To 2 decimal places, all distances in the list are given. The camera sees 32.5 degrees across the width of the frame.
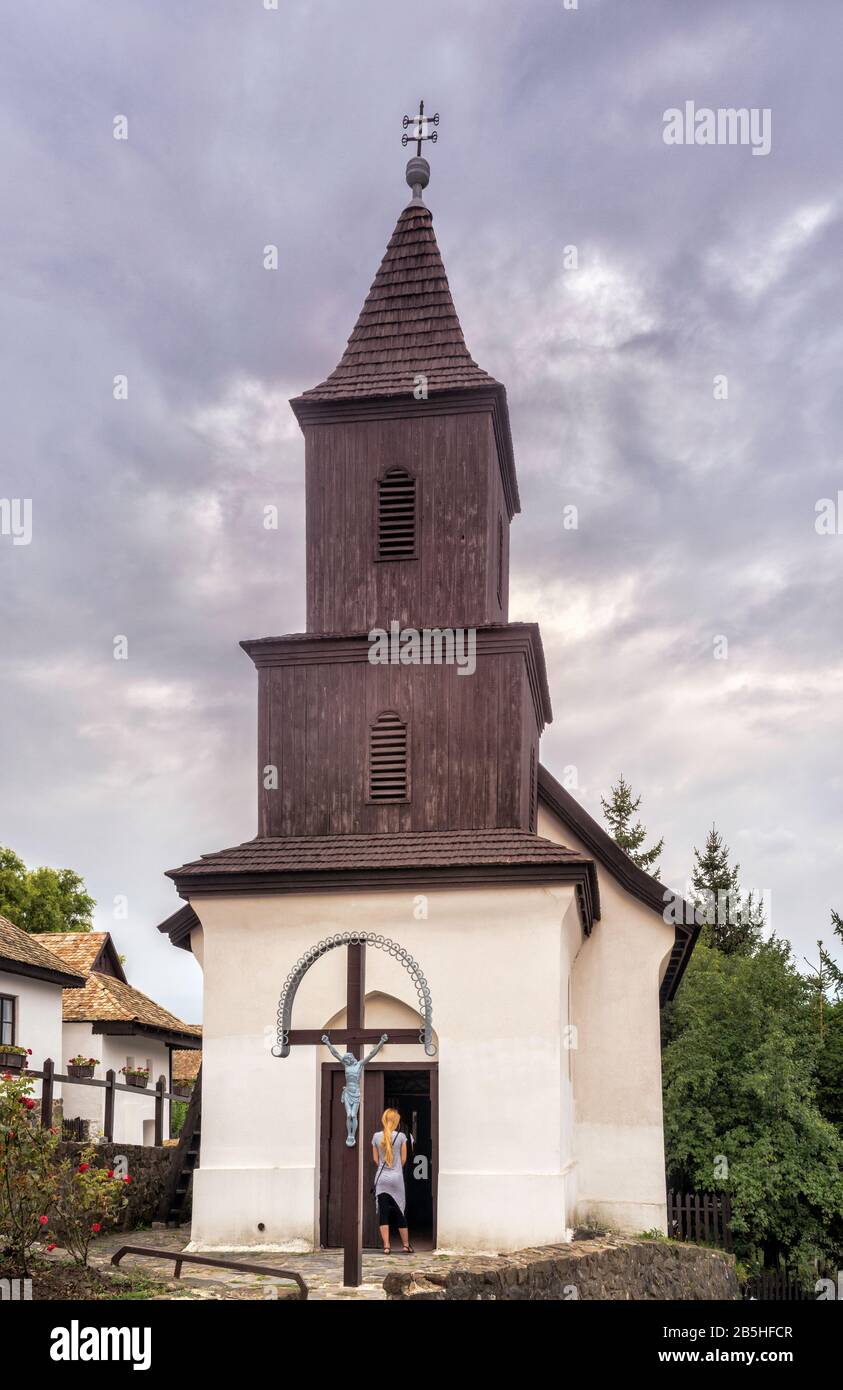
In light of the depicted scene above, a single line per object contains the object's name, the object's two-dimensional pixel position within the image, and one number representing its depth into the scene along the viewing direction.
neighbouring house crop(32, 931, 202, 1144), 37.31
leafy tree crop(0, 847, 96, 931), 47.97
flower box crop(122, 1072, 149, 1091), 31.86
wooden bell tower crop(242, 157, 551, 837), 20.70
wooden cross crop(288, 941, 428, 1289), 14.39
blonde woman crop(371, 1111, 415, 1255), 16.78
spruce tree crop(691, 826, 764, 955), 49.97
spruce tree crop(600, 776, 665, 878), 47.50
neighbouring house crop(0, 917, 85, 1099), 32.62
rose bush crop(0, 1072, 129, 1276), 13.30
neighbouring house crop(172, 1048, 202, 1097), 47.25
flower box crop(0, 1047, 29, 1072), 25.56
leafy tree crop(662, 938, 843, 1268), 27.08
